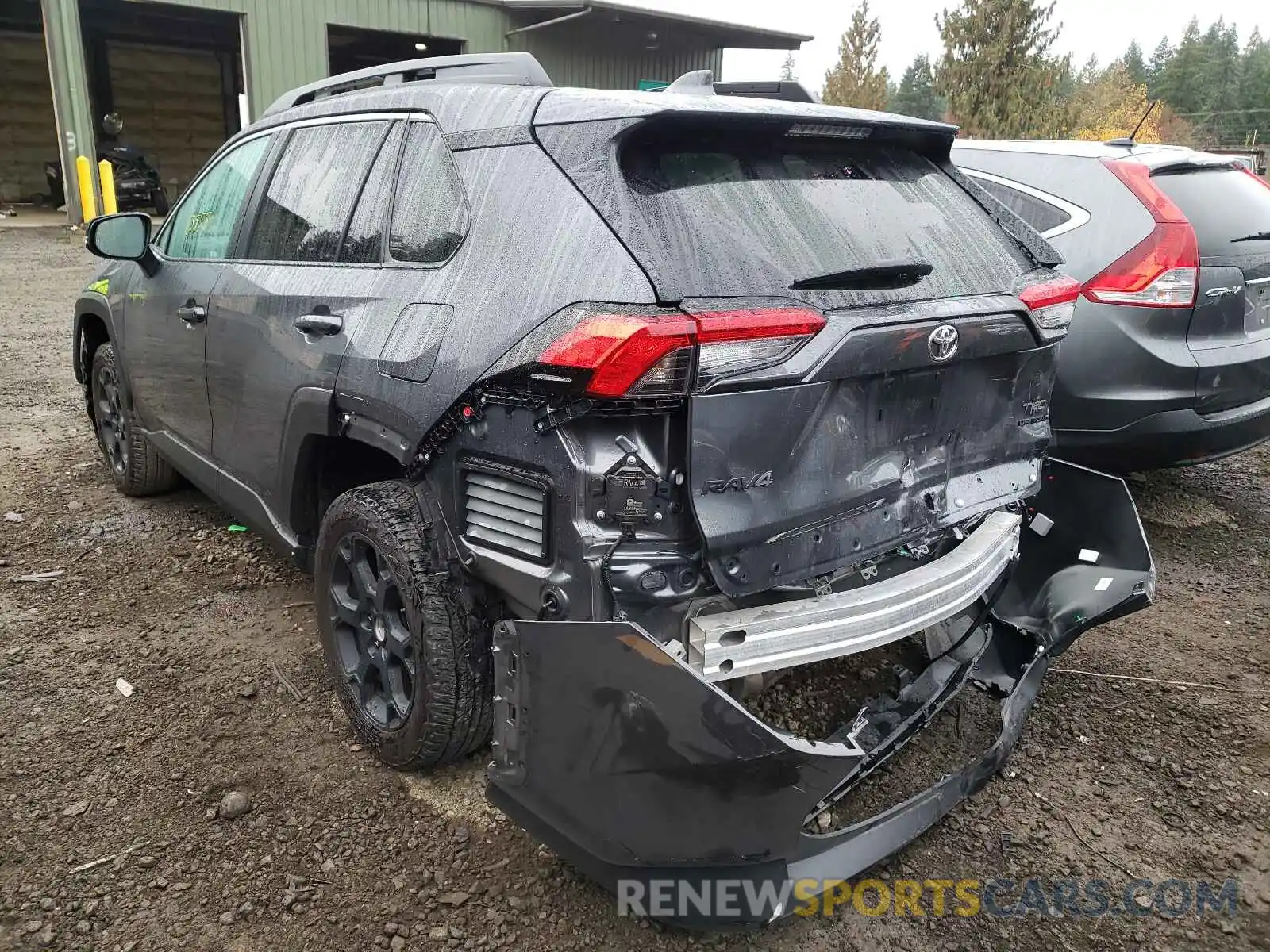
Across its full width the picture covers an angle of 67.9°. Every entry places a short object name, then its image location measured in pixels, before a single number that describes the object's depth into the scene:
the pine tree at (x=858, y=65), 38.28
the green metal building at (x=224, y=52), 15.39
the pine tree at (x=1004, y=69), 28.11
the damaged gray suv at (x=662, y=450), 1.89
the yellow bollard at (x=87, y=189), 14.45
